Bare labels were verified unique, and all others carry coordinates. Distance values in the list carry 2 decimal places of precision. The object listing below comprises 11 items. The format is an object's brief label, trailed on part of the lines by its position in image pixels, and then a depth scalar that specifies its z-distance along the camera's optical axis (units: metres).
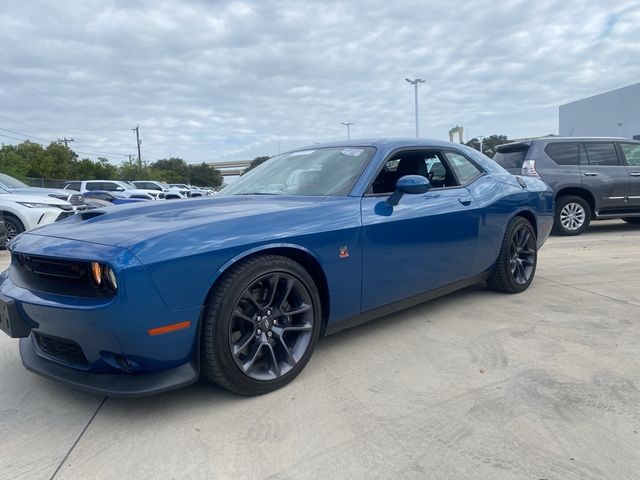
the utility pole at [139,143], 60.03
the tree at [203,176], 92.70
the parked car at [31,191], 10.12
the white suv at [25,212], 8.58
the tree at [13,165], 31.11
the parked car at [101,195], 16.69
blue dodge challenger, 2.24
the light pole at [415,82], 31.43
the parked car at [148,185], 30.78
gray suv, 8.33
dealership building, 25.22
